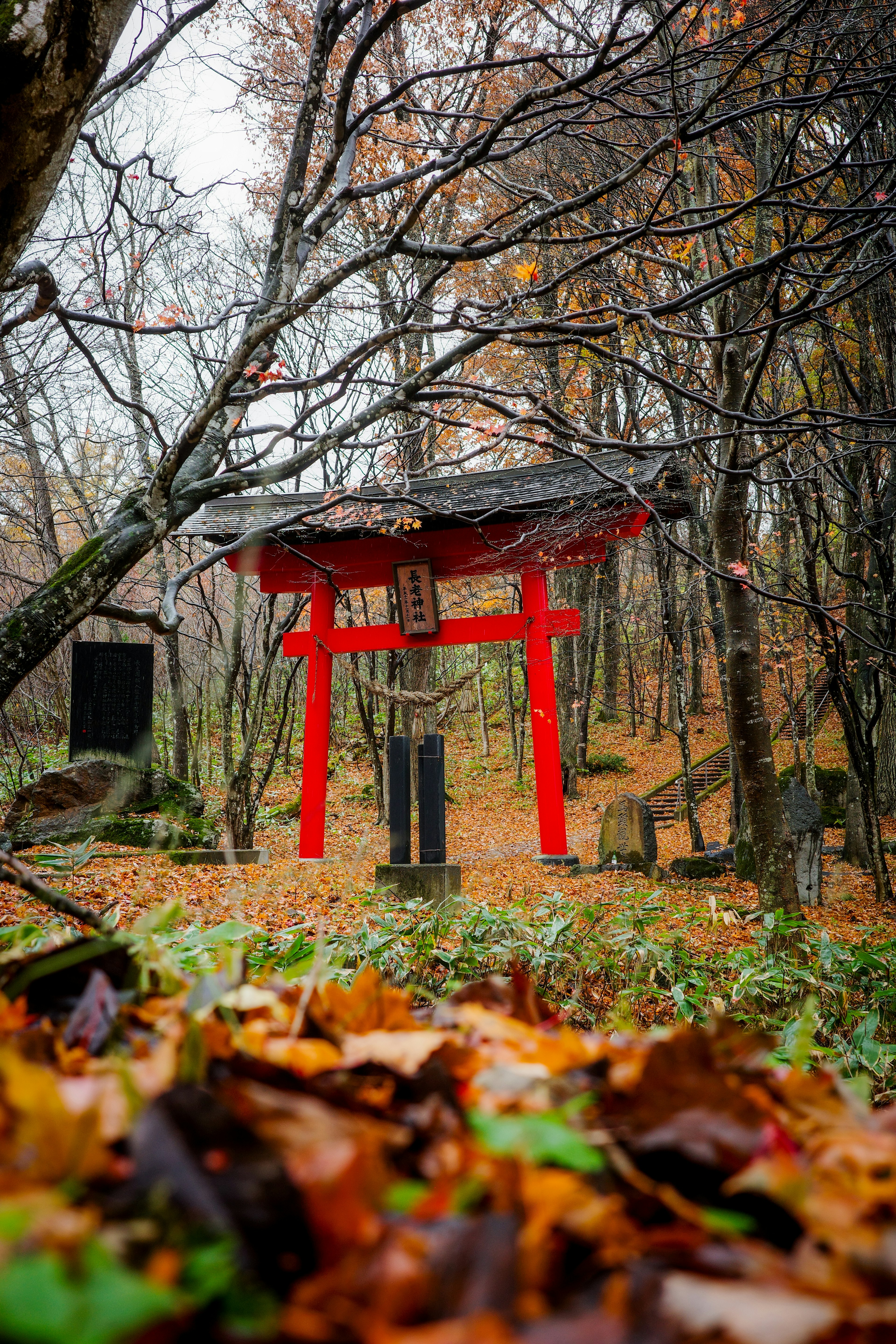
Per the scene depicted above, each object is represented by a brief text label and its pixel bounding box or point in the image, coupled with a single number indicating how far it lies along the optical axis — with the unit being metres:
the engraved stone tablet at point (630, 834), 8.76
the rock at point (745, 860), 7.98
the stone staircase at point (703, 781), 14.19
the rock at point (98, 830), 8.23
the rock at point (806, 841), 7.16
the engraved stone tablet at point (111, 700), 9.70
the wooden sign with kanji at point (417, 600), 9.59
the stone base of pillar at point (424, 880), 6.75
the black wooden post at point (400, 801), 8.07
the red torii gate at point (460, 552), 8.38
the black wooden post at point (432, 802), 8.13
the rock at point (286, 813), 13.34
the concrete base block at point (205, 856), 7.65
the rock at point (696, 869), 8.38
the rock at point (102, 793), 8.93
